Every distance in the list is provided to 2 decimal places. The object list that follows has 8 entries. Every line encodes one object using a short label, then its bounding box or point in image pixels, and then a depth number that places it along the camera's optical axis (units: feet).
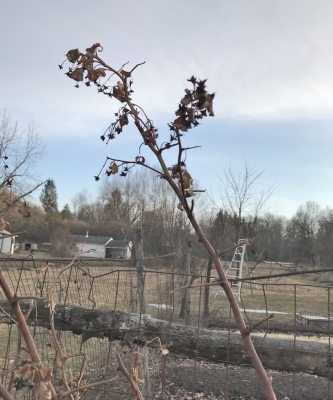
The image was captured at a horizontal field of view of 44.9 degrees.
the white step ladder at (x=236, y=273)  40.22
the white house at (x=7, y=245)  123.75
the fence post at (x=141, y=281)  12.85
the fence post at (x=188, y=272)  21.76
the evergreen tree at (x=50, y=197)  205.46
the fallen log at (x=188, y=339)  10.13
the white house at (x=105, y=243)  151.66
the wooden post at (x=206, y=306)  27.87
